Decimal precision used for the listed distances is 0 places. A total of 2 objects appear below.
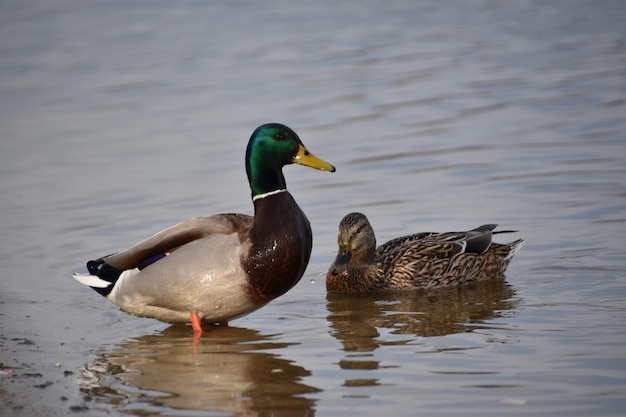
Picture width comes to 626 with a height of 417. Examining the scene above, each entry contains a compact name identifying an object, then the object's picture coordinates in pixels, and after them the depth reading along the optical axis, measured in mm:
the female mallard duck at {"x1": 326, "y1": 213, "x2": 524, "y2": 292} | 16219
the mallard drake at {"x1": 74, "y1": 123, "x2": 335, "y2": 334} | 13336
